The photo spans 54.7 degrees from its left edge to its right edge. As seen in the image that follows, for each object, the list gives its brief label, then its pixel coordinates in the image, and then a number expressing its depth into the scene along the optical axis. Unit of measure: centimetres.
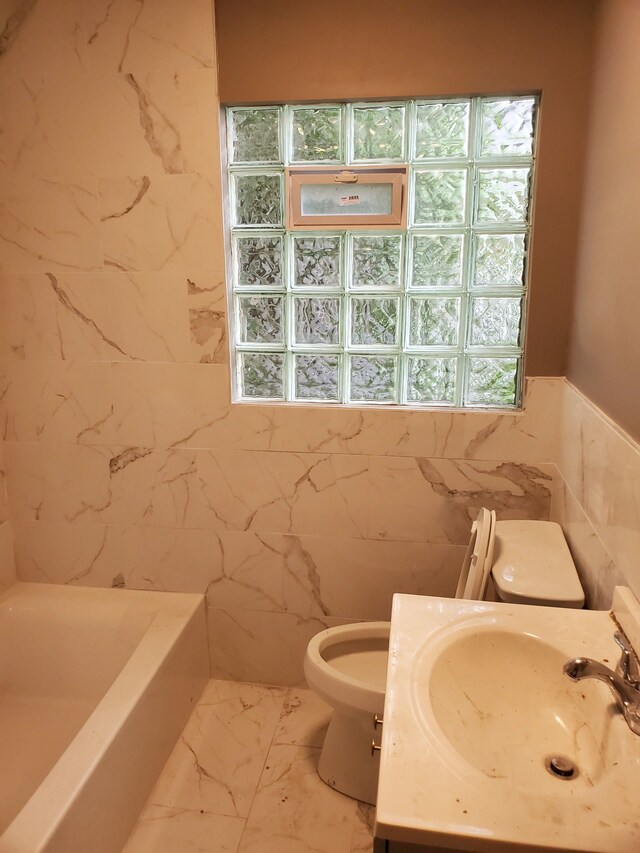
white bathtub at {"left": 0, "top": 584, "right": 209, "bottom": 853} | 136
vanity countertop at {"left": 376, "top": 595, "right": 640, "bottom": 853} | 72
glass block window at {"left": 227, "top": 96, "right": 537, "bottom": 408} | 172
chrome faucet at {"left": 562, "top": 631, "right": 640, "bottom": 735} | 88
